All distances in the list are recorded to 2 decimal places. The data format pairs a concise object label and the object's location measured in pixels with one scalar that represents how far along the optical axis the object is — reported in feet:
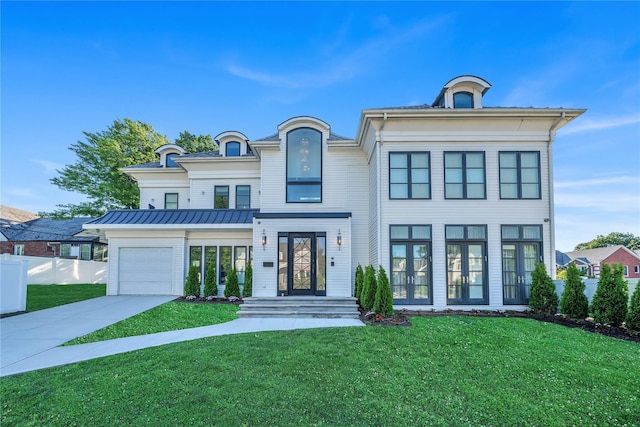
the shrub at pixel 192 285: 41.09
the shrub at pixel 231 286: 40.06
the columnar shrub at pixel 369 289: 31.12
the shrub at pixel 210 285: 41.63
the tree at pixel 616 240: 164.66
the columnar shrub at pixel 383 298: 28.71
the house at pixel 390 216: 33.88
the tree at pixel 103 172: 74.79
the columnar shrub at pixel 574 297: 27.89
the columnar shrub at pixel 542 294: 30.73
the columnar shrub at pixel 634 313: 23.16
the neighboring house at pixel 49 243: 85.56
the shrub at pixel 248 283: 39.45
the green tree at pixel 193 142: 88.07
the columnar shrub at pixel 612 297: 24.80
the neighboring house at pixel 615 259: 116.47
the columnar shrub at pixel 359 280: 35.24
